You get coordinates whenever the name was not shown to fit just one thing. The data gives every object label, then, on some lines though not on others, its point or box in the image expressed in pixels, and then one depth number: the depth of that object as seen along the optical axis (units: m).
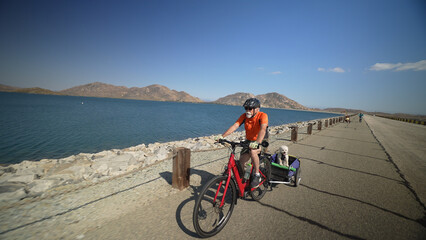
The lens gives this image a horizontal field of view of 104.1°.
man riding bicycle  3.49
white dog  4.88
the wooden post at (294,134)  11.45
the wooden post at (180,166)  4.24
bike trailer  4.47
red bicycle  2.69
